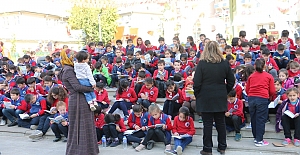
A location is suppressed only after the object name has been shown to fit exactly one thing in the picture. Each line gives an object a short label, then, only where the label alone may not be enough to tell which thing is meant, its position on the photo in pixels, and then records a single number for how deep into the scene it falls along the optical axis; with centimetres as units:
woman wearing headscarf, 455
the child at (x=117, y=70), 812
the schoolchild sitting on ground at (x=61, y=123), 577
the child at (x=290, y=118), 477
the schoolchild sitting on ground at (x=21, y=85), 733
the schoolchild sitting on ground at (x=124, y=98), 632
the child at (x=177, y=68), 710
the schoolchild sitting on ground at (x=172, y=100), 596
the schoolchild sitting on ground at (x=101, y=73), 831
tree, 3309
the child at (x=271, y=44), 793
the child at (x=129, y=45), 1011
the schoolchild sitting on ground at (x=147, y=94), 622
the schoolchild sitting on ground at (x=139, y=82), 686
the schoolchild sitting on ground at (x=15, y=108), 696
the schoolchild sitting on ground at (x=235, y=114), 519
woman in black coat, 434
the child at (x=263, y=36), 845
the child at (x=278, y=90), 535
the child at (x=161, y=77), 698
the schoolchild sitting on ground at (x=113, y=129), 546
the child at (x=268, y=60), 671
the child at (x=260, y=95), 488
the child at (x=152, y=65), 820
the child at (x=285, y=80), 562
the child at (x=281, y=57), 712
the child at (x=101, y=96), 650
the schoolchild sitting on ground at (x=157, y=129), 516
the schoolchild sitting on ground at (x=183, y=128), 501
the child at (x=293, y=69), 582
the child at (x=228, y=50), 756
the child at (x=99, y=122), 562
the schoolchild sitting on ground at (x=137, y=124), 539
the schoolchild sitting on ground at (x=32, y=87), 712
